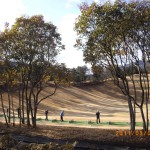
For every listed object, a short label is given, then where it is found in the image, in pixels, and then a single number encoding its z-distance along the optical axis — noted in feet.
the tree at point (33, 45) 77.97
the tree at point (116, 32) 59.67
